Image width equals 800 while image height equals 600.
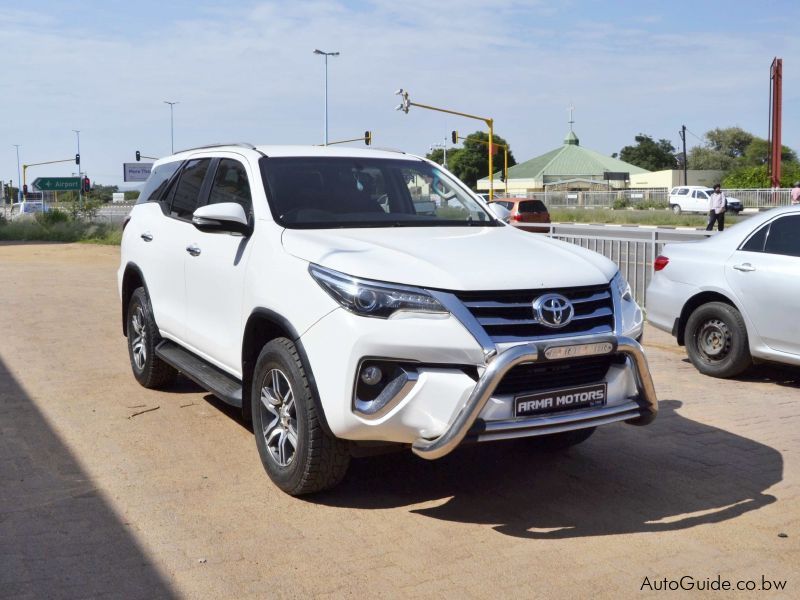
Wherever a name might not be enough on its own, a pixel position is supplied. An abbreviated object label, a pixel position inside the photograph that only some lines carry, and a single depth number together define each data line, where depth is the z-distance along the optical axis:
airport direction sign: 61.91
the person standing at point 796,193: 29.07
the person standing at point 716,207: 29.31
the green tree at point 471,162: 104.69
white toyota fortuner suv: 4.20
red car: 30.42
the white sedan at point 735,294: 7.34
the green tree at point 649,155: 130.00
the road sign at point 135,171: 65.85
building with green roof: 100.81
